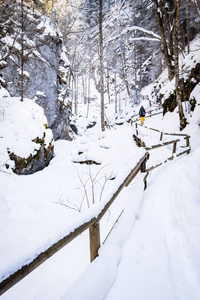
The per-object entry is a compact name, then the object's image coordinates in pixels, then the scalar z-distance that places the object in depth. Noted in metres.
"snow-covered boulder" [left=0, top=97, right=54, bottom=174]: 6.96
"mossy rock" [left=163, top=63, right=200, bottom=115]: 10.86
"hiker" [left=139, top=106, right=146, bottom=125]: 14.83
